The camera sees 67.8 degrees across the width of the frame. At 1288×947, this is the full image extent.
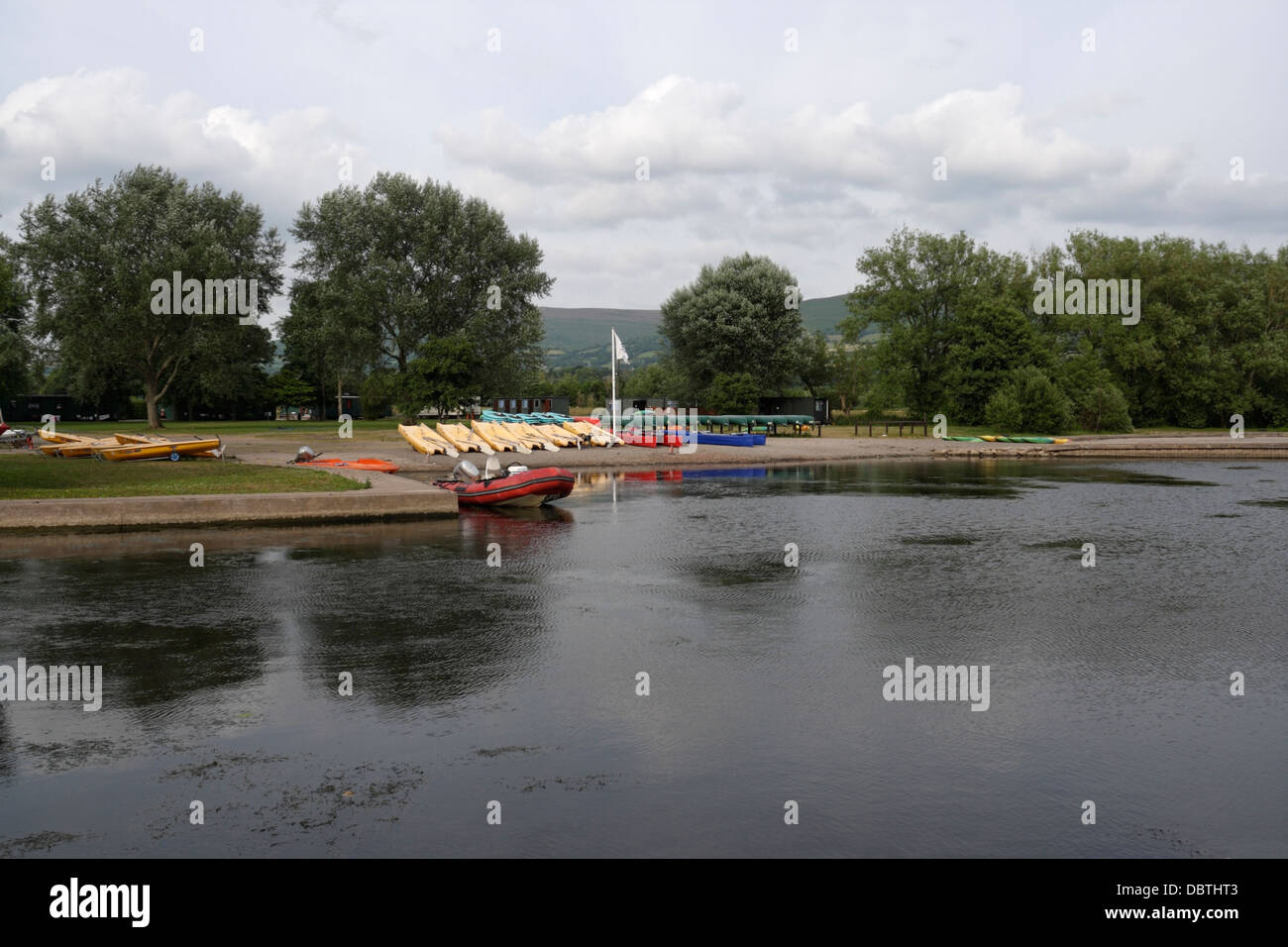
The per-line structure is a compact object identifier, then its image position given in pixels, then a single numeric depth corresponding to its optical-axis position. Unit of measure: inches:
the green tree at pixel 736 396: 2758.4
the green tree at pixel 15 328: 2271.2
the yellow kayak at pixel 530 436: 1779.0
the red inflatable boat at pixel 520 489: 1026.7
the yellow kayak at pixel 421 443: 1633.9
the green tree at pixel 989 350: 2753.4
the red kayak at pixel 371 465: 1390.3
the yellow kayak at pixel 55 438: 1428.4
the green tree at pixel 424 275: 2363.4
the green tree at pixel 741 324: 3061.0
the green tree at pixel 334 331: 2337.6
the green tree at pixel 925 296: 2945.4
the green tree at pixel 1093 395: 2763.3
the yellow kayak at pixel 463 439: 1664.6
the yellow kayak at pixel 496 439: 1698.1
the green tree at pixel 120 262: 2291.7
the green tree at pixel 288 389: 3560.5
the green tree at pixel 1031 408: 2586.1
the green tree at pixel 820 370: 4028.1
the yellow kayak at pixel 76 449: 1305.4
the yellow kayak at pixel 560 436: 1834.4
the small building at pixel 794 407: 2896.2
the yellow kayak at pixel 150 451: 1254.3
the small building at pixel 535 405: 2829.7
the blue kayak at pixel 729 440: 2110.0
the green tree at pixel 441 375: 2162.9
